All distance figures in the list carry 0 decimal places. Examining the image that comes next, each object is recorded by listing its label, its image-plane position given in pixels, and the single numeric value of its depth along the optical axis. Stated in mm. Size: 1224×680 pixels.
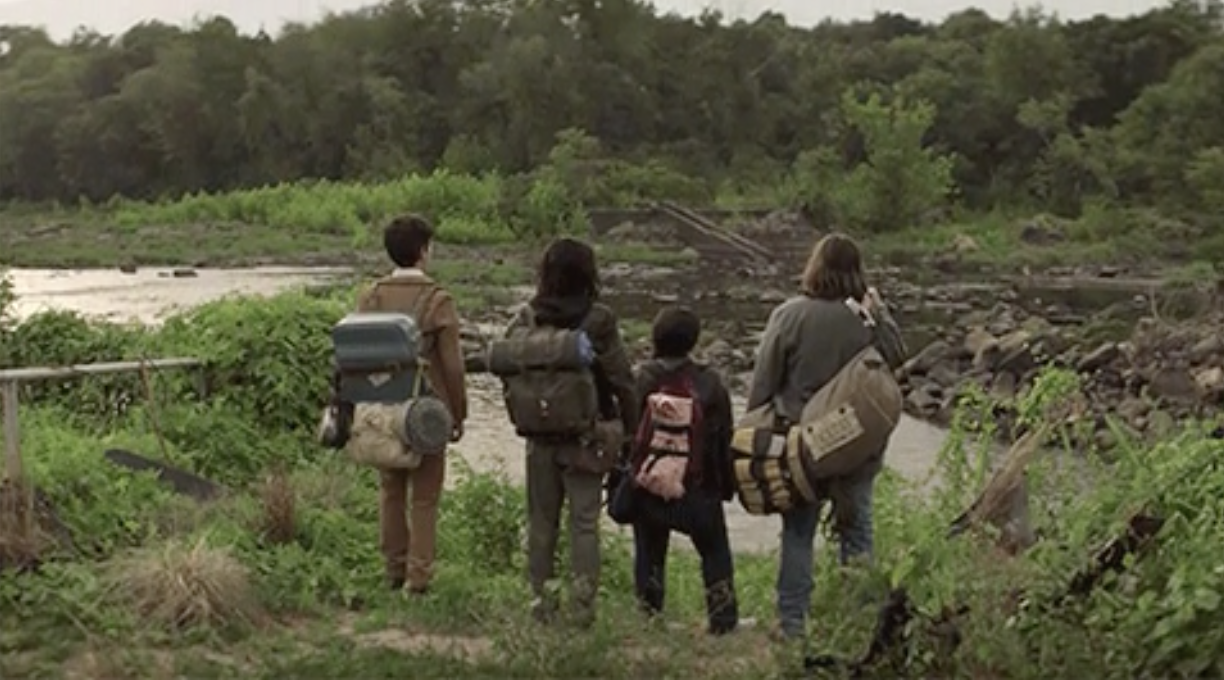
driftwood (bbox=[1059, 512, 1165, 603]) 4328
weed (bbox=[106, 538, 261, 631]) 4934
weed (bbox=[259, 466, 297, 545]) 6070
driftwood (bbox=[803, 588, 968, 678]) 4090
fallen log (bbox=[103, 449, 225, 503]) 6625
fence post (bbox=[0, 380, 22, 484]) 5551
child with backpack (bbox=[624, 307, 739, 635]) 5098
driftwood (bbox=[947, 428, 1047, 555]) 5828
